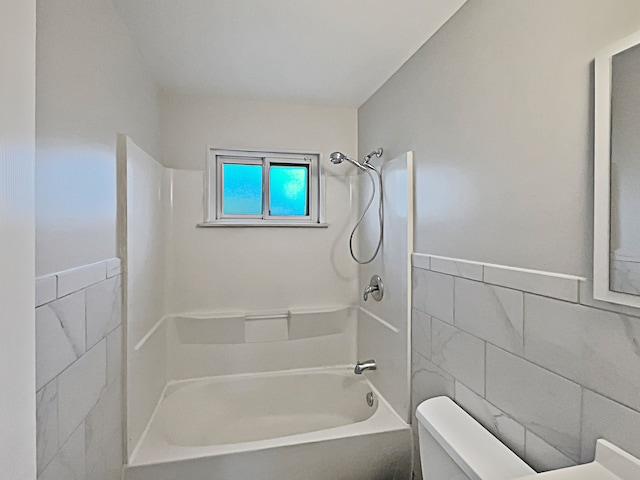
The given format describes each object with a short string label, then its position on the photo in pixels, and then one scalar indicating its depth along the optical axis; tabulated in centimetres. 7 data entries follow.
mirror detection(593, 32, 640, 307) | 77
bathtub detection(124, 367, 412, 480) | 154
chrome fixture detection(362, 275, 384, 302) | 212
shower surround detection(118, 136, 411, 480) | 174
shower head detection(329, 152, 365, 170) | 222
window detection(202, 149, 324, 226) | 243
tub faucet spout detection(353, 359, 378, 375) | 217
